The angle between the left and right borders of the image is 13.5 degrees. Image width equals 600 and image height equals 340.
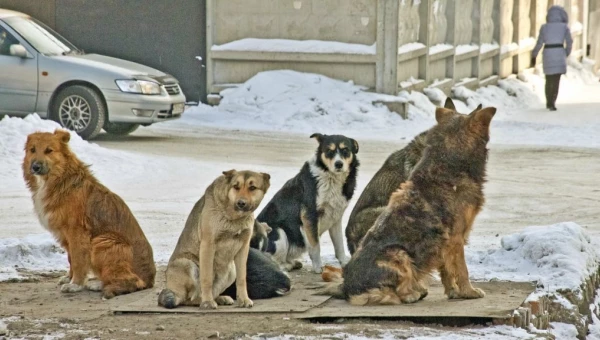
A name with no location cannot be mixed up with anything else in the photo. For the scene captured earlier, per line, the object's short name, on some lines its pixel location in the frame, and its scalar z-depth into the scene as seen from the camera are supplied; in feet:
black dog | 58.54
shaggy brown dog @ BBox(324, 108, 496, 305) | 55.31
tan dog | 55.31
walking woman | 170.30
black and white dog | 68.64
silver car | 124.88
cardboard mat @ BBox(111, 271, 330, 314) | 55.01
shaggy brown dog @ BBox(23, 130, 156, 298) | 59.77
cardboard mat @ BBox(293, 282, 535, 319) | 52.49
